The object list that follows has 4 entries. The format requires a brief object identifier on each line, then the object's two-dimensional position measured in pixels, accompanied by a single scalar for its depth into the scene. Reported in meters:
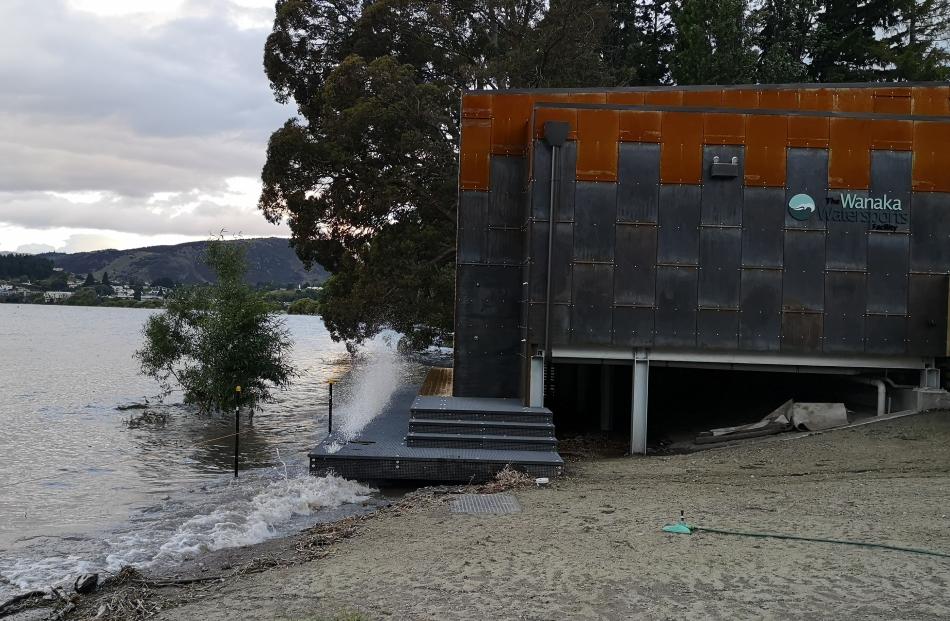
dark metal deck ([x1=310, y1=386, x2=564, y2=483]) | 11.62
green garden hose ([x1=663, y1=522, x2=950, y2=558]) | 6.93
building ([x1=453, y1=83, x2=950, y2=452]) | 14.05
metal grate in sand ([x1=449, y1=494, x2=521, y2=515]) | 9.37
